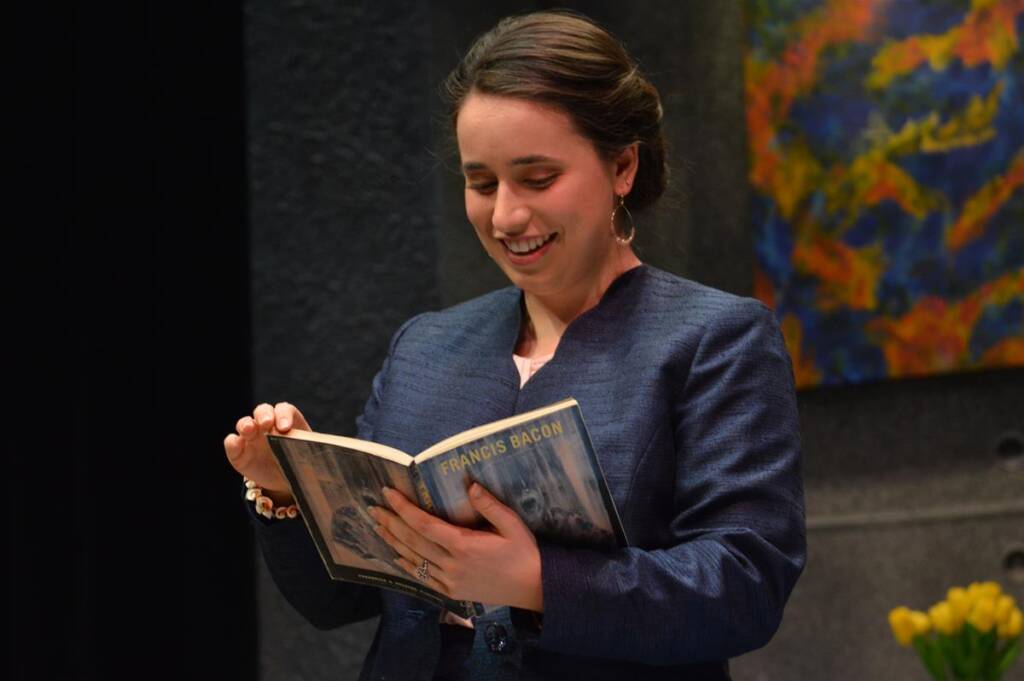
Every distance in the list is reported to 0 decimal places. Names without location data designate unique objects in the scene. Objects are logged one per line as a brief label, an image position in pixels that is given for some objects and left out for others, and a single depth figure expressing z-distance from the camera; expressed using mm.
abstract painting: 5730
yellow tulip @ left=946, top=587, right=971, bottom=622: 4633
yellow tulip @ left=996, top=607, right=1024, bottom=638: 4566
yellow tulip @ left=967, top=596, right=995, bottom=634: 4590
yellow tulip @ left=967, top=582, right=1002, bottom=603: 4617
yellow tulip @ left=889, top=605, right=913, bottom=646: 4797
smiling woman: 2781
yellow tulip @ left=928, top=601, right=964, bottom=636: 4633
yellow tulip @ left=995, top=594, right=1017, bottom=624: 4566
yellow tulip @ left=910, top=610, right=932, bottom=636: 4707
